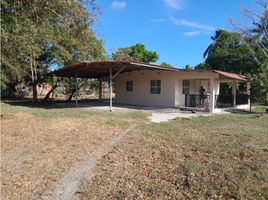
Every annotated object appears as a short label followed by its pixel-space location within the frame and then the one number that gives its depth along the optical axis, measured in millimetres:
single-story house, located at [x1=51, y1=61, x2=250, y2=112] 11255
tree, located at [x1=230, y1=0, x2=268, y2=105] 17202
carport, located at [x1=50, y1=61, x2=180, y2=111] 10329
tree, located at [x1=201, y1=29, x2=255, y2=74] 19776
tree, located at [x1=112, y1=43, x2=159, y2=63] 29086
